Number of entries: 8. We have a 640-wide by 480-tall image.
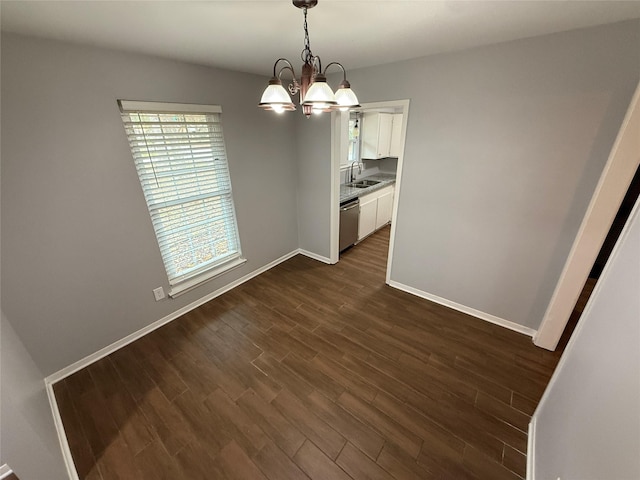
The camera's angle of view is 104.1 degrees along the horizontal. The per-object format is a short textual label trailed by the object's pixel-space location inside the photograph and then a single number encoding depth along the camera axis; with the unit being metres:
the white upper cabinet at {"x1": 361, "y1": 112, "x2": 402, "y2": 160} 4.29
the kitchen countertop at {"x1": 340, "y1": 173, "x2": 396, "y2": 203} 3.64
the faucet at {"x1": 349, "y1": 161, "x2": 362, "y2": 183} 4.59
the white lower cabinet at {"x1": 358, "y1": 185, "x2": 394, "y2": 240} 4.00
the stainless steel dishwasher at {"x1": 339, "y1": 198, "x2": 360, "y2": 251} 3.53
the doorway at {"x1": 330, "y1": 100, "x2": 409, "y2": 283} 2.39
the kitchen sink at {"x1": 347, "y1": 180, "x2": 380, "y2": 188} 4.52
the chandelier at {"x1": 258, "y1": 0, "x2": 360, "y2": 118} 1.05
